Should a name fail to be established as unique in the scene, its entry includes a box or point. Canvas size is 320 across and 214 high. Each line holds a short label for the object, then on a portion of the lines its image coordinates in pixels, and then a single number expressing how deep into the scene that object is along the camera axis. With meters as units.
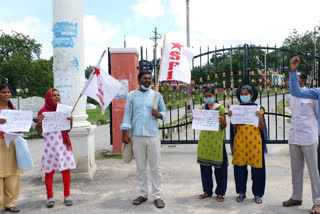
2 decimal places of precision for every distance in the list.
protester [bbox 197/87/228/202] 3.99
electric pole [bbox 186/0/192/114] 17.70
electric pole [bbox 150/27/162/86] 28.46
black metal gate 6.73
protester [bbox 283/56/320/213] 3.51
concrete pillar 5.16
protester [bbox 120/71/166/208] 3.90
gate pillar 7.25
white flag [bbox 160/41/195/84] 4.16
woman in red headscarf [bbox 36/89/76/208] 3.95
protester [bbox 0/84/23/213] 3.75
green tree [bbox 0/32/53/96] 35.88
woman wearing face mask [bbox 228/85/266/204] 3.88
